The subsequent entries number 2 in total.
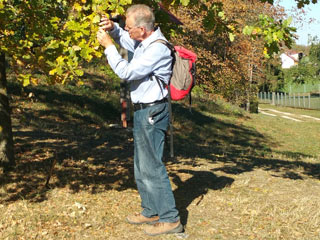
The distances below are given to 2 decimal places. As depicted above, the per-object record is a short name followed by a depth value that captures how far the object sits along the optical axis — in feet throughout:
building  330.13
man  13.20
